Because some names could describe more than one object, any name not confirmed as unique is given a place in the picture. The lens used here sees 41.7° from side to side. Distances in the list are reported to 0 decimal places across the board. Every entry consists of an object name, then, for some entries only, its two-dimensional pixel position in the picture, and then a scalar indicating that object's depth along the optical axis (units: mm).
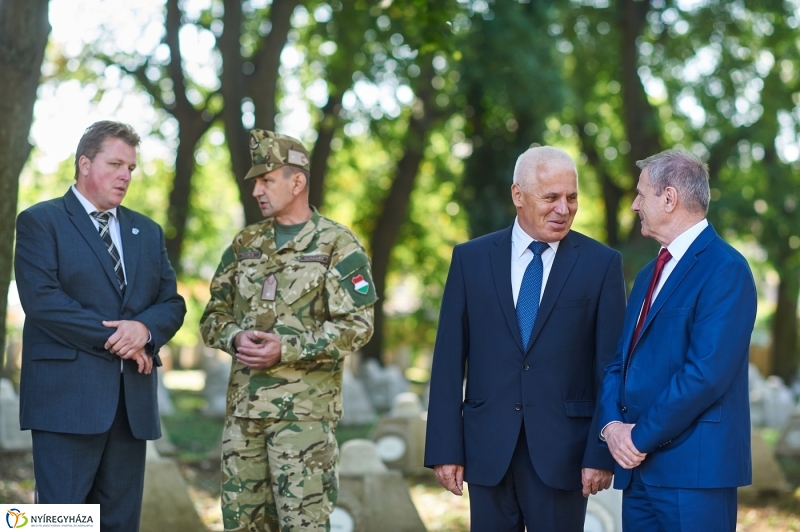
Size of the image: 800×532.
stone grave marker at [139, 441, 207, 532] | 7574
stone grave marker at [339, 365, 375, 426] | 15688
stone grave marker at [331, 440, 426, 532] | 7707
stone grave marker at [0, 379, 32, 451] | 11523
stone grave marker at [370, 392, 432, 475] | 11680
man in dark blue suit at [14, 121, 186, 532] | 5035
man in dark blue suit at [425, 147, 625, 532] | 4754
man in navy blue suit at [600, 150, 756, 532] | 4148
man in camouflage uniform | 5410
